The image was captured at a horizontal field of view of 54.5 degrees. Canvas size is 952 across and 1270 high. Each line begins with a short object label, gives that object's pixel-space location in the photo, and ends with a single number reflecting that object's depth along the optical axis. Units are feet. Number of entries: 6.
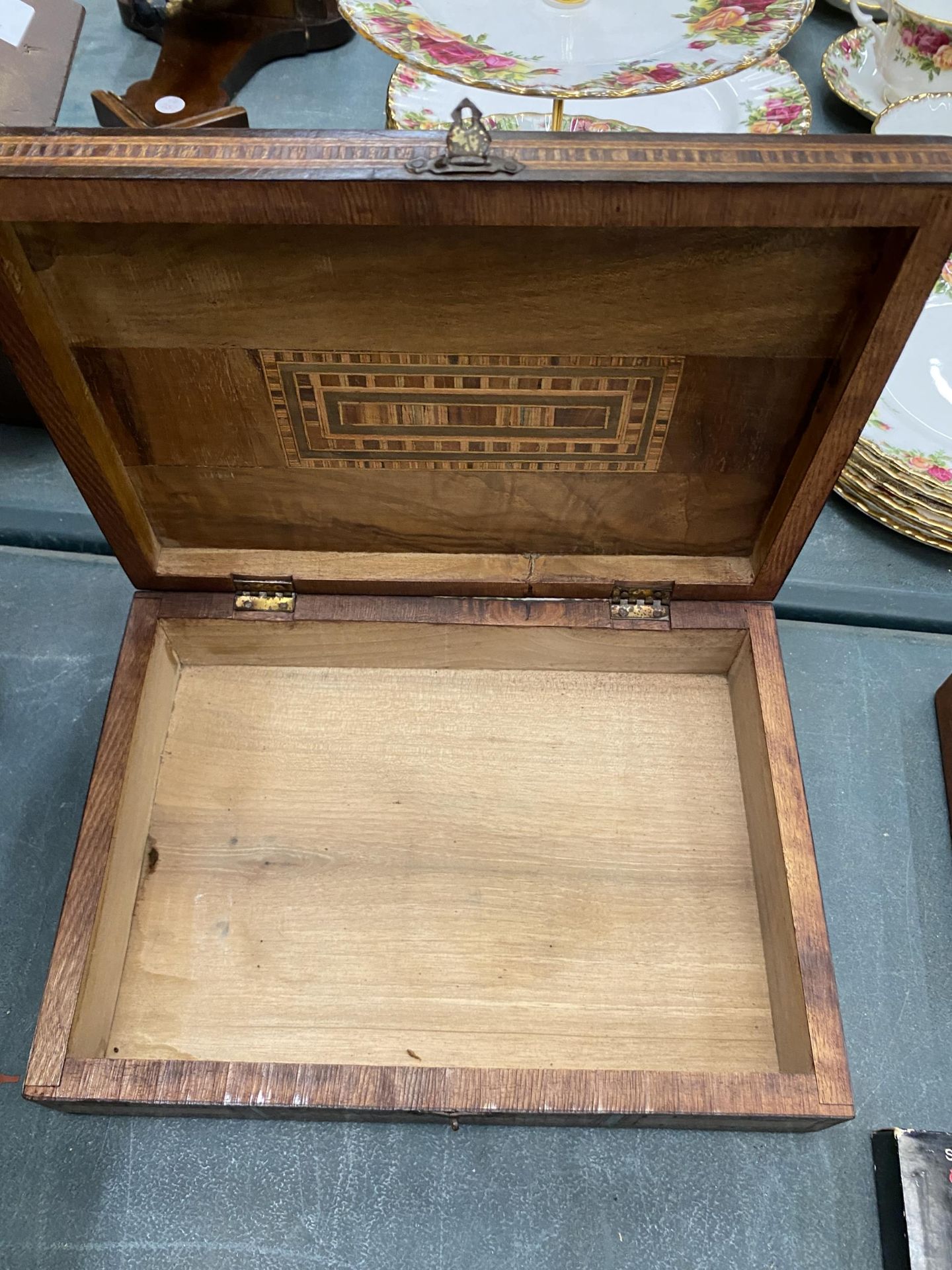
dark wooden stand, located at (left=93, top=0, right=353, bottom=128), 3.83
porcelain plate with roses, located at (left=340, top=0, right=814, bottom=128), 2.17
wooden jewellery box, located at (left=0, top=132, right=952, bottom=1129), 1.68
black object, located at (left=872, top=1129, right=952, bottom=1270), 1.99
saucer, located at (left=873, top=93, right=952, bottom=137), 3.49
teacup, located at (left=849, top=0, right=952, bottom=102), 3.40
